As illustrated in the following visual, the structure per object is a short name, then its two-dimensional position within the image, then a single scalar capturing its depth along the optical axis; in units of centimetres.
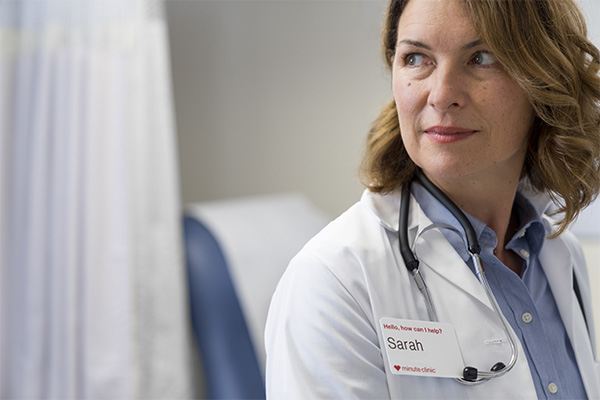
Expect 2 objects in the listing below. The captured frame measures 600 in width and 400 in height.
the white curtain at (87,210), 214
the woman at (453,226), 88
